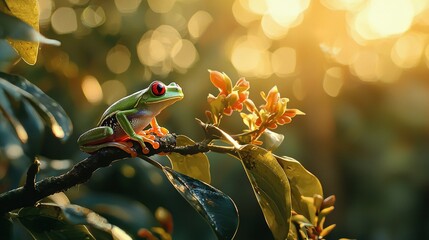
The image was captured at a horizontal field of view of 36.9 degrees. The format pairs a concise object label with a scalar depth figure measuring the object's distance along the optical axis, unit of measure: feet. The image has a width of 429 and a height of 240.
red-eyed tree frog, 2.48
